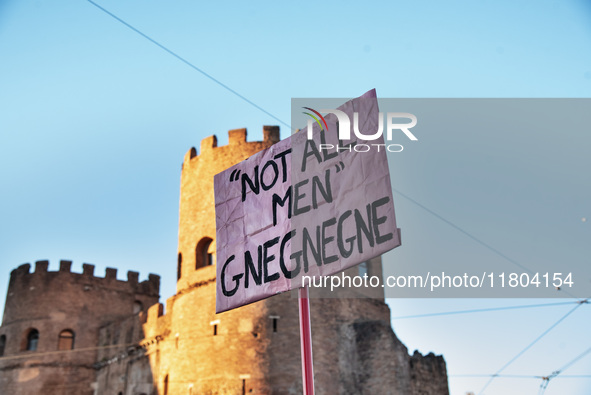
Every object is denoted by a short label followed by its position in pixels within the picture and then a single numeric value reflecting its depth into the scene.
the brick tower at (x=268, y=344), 16.36
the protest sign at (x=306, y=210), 6.84
